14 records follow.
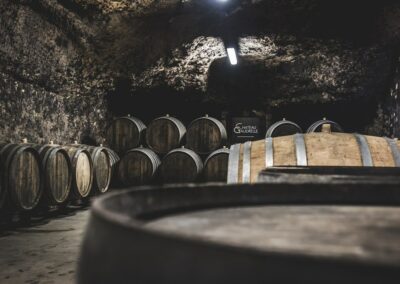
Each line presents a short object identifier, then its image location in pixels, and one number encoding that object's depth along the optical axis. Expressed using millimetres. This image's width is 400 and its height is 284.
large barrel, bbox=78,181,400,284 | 445
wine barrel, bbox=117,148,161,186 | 7883
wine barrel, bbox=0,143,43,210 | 4543
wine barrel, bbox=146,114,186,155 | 8492
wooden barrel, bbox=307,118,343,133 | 7972
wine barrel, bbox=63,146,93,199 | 6211
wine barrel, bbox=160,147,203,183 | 7668
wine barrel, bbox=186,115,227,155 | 8289
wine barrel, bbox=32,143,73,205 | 5422
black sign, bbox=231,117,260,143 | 9312
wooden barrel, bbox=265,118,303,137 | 8195
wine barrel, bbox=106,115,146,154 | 8734
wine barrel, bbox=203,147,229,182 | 7609
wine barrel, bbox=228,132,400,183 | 3559
